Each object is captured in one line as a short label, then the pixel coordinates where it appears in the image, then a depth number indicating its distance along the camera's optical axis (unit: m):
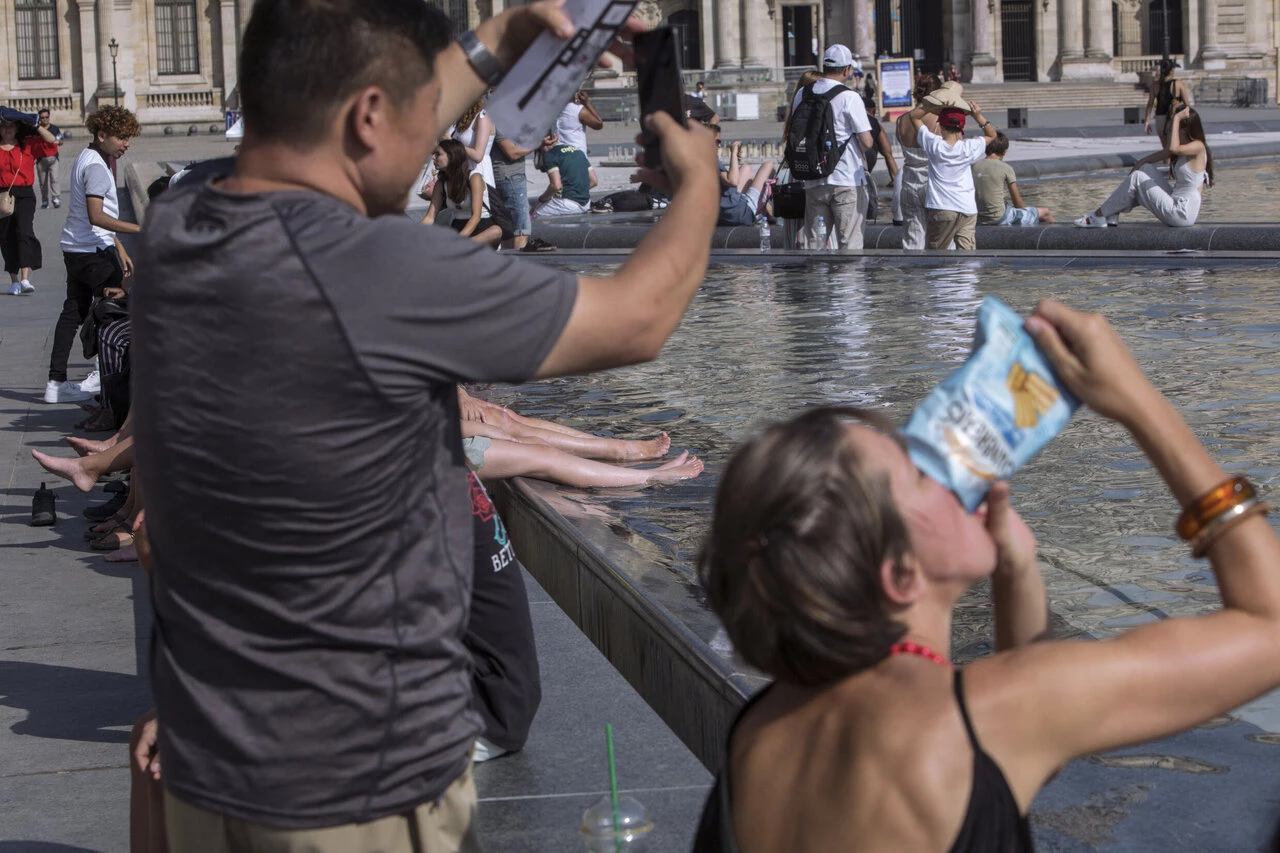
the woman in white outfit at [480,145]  10.90
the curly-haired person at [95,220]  10.23
